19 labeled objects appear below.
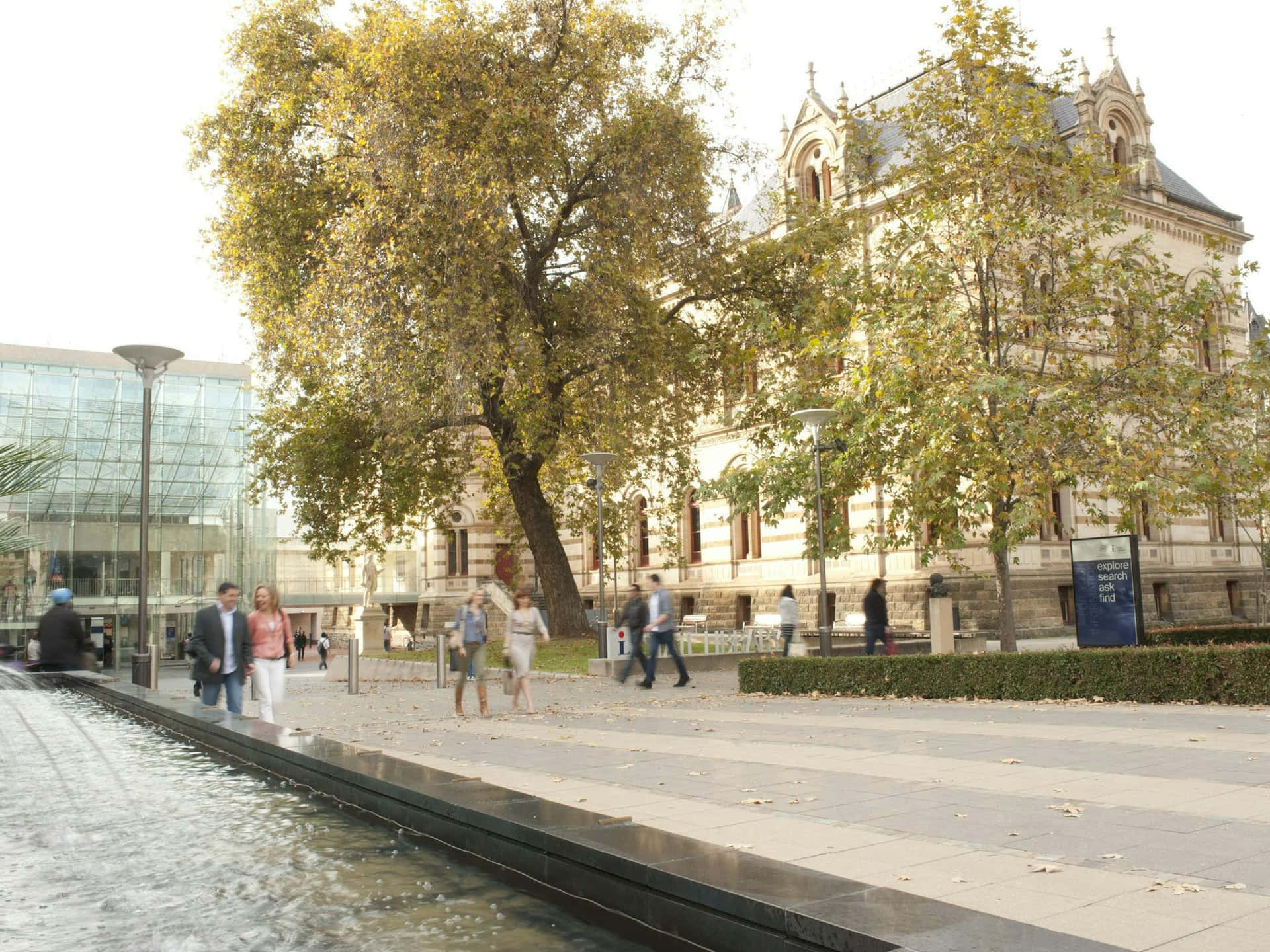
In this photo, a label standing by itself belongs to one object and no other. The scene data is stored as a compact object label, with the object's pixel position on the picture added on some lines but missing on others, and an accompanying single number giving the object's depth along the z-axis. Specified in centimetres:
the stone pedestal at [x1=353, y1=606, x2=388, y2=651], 4122
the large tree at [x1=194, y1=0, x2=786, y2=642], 2362
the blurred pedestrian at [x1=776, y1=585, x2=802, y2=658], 2467
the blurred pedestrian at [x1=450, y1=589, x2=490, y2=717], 1662
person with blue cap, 1795
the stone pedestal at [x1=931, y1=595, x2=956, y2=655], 2419
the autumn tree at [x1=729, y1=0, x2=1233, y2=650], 1812
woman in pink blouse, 1334
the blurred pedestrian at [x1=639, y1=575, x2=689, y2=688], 2000
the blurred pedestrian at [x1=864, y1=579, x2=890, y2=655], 2267
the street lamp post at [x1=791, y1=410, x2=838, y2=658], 1975
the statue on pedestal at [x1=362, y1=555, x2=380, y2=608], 4741
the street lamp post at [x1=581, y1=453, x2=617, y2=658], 2358
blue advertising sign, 1820
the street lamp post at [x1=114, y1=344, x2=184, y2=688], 1867
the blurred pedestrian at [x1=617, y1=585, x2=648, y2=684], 2000
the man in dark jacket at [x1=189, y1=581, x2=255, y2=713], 1359
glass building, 3888
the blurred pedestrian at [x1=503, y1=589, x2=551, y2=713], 1606
